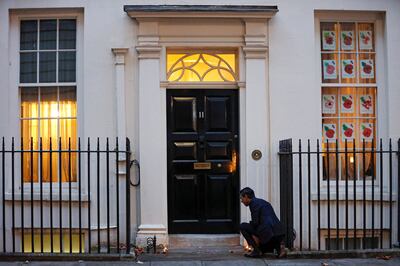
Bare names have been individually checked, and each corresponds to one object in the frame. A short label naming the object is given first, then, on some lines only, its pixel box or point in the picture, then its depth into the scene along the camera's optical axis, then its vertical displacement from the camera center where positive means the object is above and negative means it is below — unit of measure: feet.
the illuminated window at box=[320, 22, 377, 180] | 33.24 +2.45
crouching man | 28.27 -4.19
